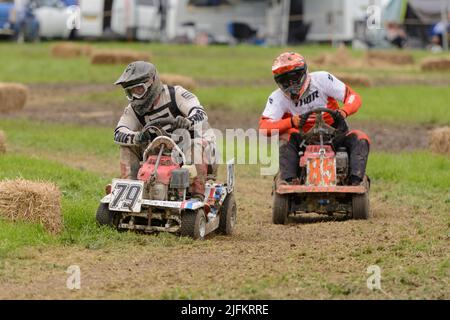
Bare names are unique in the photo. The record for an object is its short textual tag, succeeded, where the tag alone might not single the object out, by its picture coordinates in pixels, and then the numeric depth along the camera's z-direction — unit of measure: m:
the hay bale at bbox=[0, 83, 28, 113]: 23.91
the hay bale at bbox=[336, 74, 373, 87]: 29.75
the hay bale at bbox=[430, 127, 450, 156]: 17.81
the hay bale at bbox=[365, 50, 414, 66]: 39.16
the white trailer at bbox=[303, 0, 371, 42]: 48.16
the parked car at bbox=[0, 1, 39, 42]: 44.41
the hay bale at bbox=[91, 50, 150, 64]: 35.34
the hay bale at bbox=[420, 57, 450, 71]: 36.44
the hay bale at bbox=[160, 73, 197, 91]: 26.14
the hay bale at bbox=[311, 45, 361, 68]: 36.72
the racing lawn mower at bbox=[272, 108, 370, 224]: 11.93
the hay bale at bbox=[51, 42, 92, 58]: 38.94
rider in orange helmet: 12.18
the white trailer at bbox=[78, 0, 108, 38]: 47.19
